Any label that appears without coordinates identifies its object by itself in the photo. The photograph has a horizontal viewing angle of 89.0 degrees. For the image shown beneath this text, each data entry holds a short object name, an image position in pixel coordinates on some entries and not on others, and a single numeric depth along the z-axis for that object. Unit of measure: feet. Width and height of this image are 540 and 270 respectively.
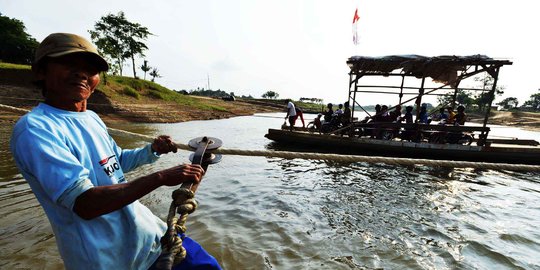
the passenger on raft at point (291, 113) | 44.75
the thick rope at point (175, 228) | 3.80
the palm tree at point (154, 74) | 219.61
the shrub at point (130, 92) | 93.45
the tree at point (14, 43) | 104.73
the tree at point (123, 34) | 120.98
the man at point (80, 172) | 3.53
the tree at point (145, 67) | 198.29
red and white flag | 45.75
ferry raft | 33.73
